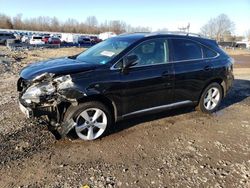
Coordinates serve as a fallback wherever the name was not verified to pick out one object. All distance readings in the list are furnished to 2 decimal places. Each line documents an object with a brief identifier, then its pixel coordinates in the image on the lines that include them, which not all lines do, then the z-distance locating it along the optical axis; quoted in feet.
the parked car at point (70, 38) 135.09
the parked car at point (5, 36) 106.61
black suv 10.25
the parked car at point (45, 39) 110.92
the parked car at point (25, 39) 118.38
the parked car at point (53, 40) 111.87
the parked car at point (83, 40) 132.70
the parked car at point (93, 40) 136.94
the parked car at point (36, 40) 106.47
